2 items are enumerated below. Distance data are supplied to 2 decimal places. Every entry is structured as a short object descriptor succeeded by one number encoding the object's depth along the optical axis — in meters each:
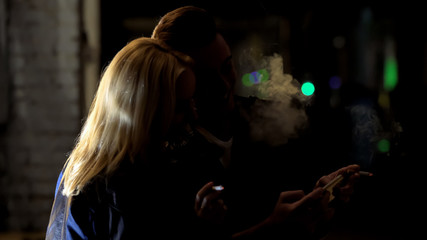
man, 2.28
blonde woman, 2.09
